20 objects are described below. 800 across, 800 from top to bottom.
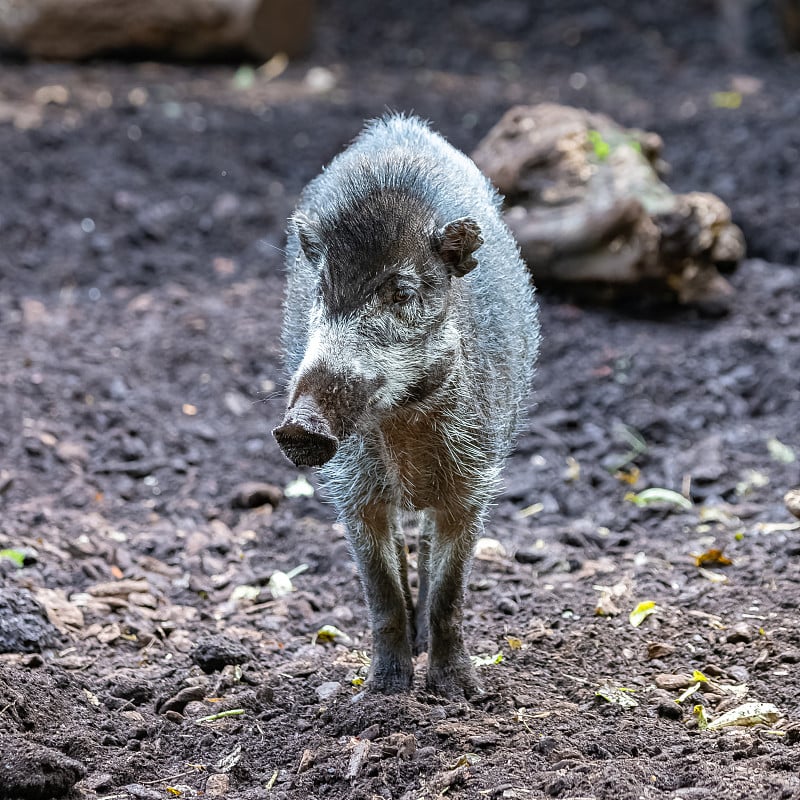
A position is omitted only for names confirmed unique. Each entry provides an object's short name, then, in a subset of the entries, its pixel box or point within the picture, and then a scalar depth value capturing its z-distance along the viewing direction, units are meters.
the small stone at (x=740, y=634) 10.11
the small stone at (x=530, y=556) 12.62
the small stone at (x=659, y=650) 10.10
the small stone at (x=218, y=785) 8.25
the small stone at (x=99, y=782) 8.11
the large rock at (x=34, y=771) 7.66
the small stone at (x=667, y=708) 9.03
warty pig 8.15
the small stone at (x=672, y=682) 9.52
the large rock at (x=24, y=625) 10.05
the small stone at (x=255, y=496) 13.80
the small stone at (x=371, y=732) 8.77
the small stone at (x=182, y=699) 9.55
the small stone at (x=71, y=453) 14.29
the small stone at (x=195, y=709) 9.51
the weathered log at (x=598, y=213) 17.09
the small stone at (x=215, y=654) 10.30
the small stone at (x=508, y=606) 11.42
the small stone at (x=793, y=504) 10.87
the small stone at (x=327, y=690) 9.73
